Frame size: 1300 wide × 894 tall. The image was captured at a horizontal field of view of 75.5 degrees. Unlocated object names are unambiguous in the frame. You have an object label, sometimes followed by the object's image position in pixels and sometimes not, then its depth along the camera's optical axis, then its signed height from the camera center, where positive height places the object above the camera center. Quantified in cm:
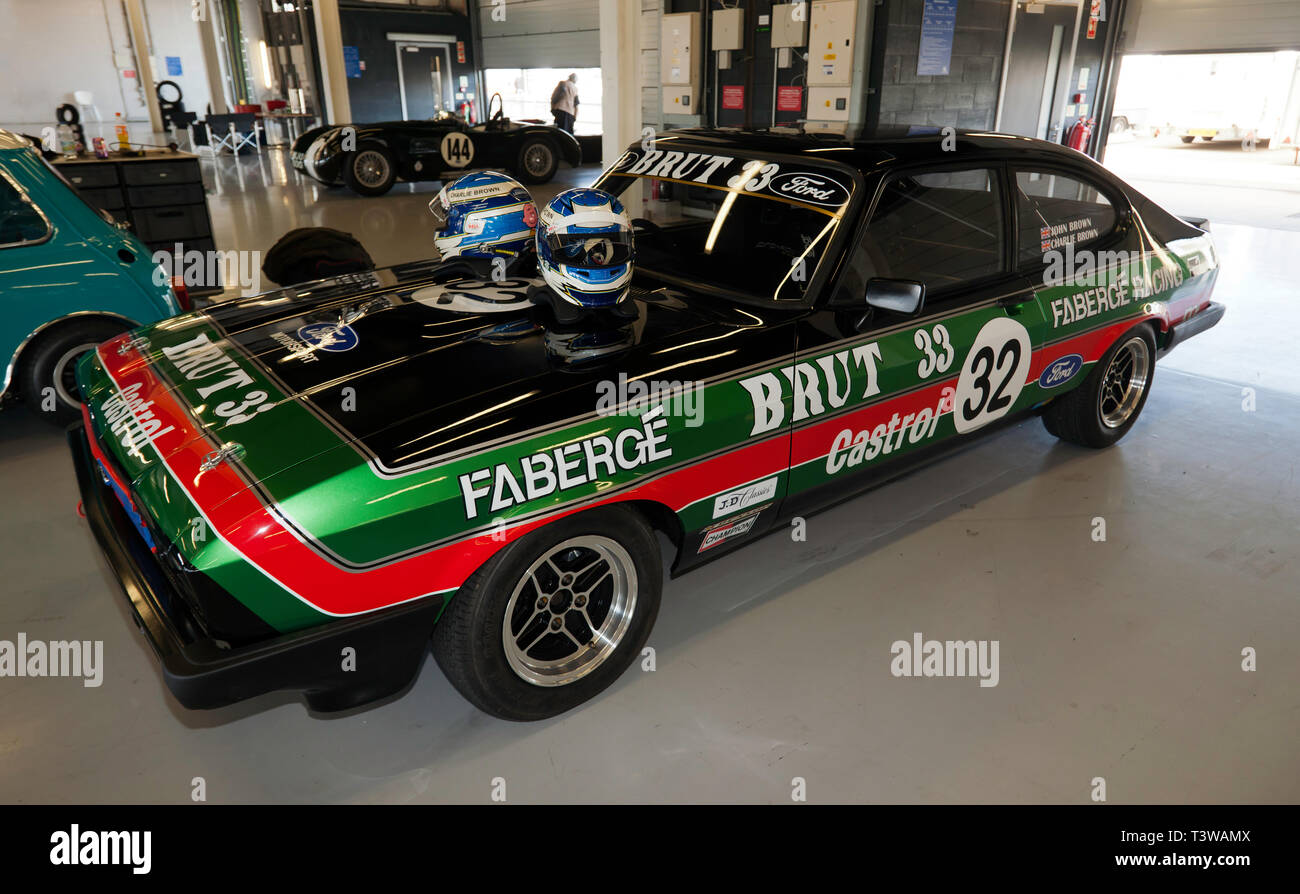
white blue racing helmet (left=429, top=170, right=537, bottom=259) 337 -45
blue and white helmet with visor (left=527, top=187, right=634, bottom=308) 247 -42
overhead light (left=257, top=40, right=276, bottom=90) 2239 +84
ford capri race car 182 -75
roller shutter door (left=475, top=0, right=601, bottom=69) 1661 +129
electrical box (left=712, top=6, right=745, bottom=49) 788 +60
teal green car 360 -73
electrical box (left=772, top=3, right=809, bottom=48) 739 +58
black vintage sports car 1028 -59
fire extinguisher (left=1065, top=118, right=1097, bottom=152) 924 -43
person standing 1388 -9
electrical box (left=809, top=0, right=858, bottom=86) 698 +42
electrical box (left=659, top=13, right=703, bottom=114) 815 +33
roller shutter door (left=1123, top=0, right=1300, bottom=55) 847 +63
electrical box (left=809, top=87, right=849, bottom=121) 723 -7
